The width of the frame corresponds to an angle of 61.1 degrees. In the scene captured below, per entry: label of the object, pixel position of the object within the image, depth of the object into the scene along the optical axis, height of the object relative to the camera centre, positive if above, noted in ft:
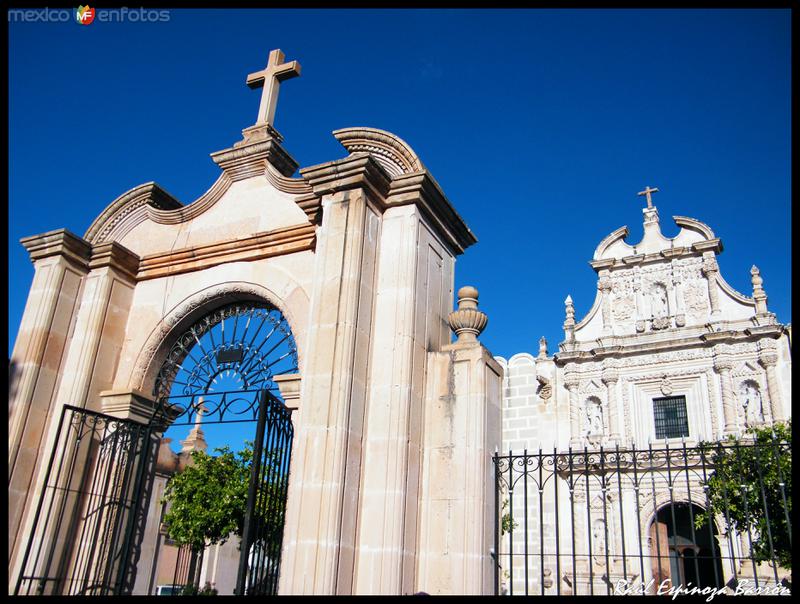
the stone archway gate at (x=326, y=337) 16.88 +6.66
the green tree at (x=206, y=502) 50.29 +4.38
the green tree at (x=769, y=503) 38.50 +5.38
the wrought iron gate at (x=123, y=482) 19.10 +2.29
